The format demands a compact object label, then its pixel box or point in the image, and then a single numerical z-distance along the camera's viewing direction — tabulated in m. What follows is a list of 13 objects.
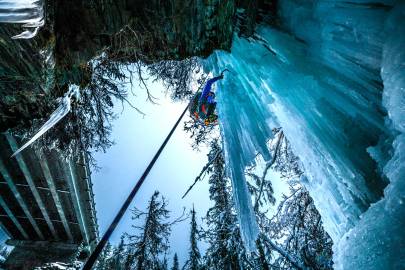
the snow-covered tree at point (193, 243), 18.90
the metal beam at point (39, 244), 9.18
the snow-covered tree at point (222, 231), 7.38
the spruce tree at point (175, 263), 34.07
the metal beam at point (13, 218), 7.85
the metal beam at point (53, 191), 6.53
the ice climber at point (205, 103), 4.31
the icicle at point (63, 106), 4.16
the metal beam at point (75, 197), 6.75
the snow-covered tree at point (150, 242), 12.09
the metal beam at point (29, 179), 5.73
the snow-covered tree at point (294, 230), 5.89
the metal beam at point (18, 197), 6.66
